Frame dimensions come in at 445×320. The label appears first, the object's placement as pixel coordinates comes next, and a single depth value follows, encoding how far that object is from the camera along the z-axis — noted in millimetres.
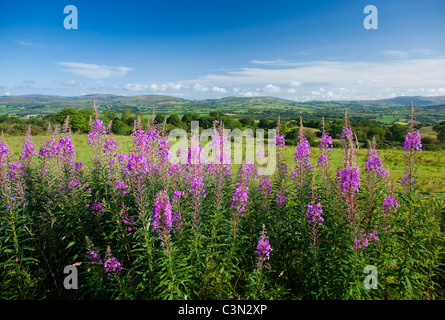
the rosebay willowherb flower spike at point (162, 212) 3998
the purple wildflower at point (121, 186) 5843
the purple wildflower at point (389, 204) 5082
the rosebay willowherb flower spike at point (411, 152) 5406
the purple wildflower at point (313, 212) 4949
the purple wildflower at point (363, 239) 4535
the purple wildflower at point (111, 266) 4519
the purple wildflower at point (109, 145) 6700
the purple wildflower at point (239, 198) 5195
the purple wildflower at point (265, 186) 6297
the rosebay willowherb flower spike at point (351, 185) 4461
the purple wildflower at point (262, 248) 4457
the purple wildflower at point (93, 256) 4639
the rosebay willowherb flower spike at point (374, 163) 6679
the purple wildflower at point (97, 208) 5679
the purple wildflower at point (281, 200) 6094
